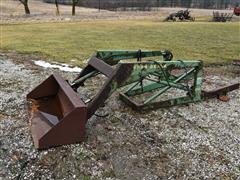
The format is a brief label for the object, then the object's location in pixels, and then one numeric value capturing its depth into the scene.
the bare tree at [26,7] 19.00
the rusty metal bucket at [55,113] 2.21
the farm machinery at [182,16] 16.25
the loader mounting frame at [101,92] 2.24
